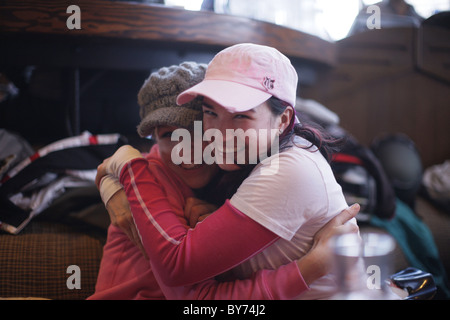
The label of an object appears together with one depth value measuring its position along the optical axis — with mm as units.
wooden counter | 886
